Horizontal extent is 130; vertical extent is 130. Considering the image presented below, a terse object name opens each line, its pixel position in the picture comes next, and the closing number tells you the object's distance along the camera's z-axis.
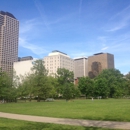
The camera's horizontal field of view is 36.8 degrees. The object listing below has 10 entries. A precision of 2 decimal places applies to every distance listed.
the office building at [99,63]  187.88
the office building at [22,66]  159.51
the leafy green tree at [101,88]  82.94
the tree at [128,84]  86.09
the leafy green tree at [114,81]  85.44
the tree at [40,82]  61.91
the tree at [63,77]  89.35
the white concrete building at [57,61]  161.70
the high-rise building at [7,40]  185.75
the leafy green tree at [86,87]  87.75
